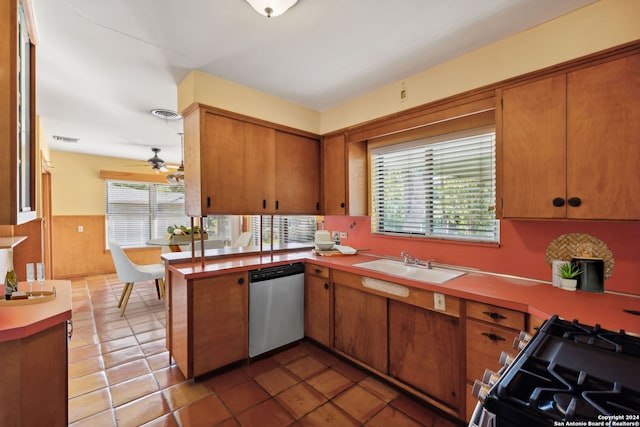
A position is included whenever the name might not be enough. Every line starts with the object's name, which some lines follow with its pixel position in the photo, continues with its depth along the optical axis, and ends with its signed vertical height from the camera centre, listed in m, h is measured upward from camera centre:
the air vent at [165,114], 3.20 +1.17
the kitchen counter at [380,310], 1.48 -0.70
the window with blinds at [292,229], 4.10 -0.30
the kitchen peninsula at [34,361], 1.22 -0.71
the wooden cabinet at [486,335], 1.48 -0.71
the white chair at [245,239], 4.71 -0.49
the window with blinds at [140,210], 5.90 +0.04
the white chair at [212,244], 3.91 -0.47
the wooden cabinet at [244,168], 2.40 +0.43
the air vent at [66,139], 4.32 +1.18
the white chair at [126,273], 3.56 -0.82
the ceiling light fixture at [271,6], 1.50 +1.14
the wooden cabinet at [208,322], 2.13 -0.91
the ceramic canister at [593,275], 1.62 -0.39
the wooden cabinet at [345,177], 2.98 +0.37
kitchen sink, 2.23 -0.52
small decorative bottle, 1.52 -0.41
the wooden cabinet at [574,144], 1.43 +0.37
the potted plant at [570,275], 1.66 -0.41
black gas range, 0.60 -0.45
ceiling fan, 4.64 +0.81
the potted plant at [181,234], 4.09 -0.35
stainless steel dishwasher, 2.45 -0.90
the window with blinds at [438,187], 2.19 +0.21
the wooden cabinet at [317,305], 2.57 -0.91
